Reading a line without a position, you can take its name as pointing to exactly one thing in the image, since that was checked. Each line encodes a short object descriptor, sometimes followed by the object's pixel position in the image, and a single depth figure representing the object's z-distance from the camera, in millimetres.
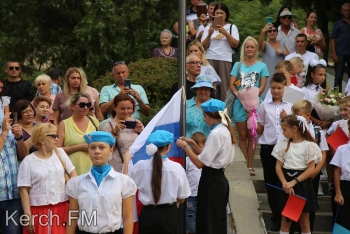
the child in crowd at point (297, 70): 12570
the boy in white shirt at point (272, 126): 11249
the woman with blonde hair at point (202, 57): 12699
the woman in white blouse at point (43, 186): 9273
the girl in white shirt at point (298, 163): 10500
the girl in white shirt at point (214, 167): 9805
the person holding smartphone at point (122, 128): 10234
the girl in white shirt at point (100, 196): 8508
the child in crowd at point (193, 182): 10547
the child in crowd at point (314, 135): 10803
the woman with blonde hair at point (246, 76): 12492
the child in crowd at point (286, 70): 11898
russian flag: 9609
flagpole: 9336
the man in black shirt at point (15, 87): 12430
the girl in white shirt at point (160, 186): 9250
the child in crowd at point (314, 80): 12281
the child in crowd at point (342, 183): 10703
